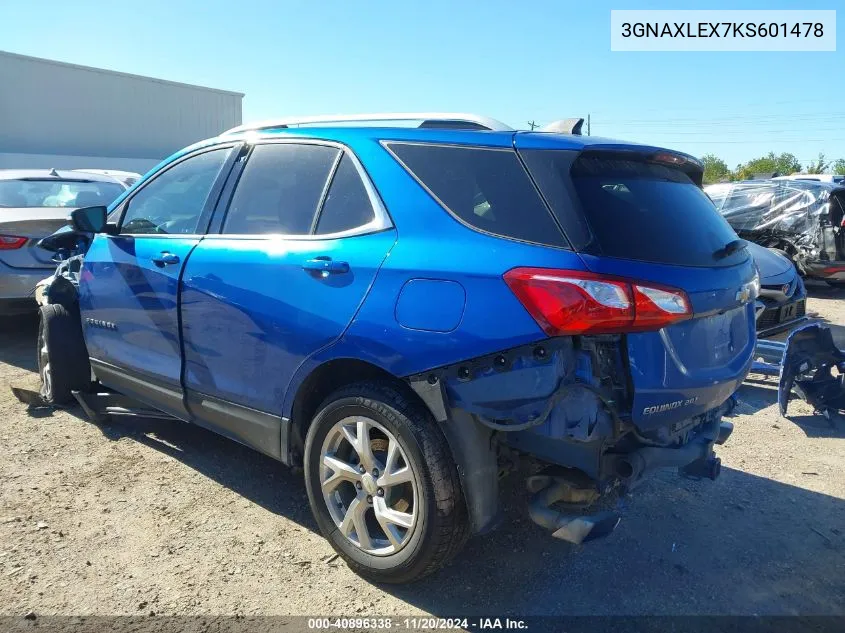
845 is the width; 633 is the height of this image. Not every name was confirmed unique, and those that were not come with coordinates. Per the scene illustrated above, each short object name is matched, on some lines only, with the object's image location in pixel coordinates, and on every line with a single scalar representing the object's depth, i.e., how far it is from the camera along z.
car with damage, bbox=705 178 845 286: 9.20
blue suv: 2.24
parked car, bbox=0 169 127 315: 5.88
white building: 24.08
